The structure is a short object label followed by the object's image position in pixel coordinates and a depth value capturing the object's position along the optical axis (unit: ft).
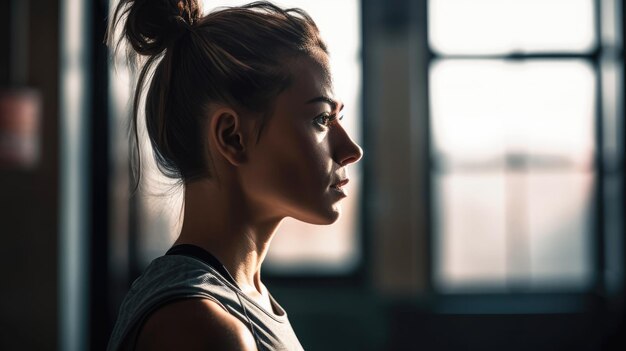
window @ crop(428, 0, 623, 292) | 12.51
